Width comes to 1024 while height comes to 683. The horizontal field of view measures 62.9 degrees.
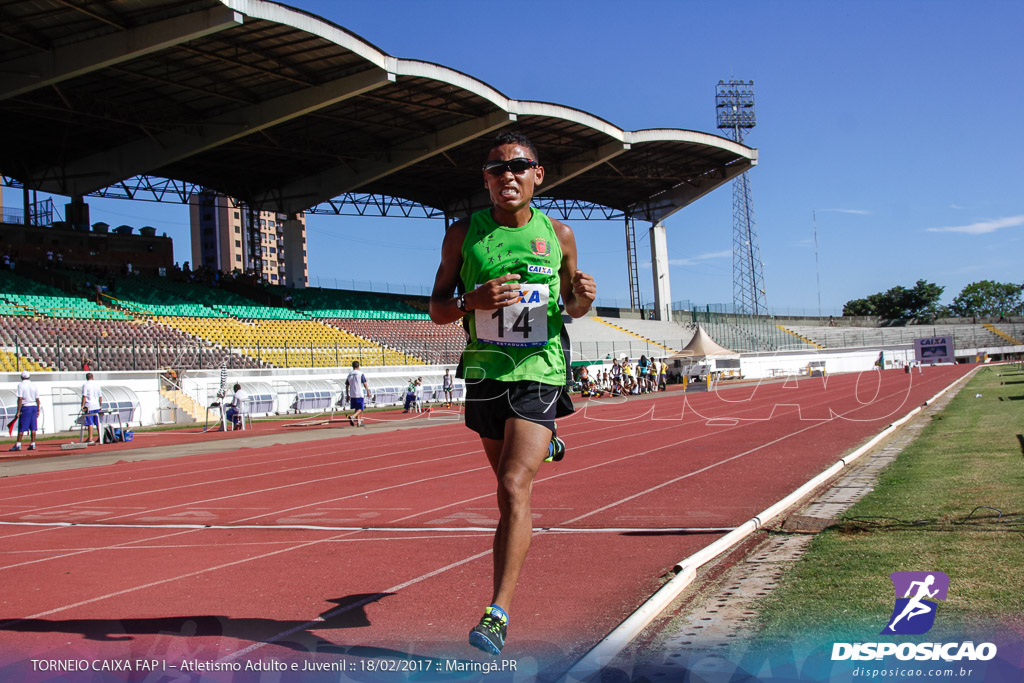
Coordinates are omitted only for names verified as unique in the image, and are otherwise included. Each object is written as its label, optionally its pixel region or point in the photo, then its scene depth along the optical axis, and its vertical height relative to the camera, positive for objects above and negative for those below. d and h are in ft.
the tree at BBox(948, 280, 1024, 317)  394.73 +18.08
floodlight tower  254.27 +71.27
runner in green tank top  11.21 +0.61
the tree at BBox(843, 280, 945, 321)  359.66 +17.40
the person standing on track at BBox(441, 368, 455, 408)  107.70 -2.78
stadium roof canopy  91.56 +38.32
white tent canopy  148.77 +0.33
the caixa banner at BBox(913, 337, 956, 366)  122.83 -1.46
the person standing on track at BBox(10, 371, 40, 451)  60.13 -1.71
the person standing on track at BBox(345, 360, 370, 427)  76.79 -2.07
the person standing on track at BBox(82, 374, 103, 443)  63.52 -1.73
